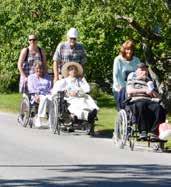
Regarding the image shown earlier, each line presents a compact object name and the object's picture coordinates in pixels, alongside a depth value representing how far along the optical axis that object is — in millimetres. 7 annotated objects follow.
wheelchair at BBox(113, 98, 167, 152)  13070
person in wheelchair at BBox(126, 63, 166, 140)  13133
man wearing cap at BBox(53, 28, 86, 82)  16375
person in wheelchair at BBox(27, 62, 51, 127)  16562
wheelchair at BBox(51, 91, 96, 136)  15125
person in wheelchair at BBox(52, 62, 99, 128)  14852
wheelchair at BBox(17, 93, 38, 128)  16609
